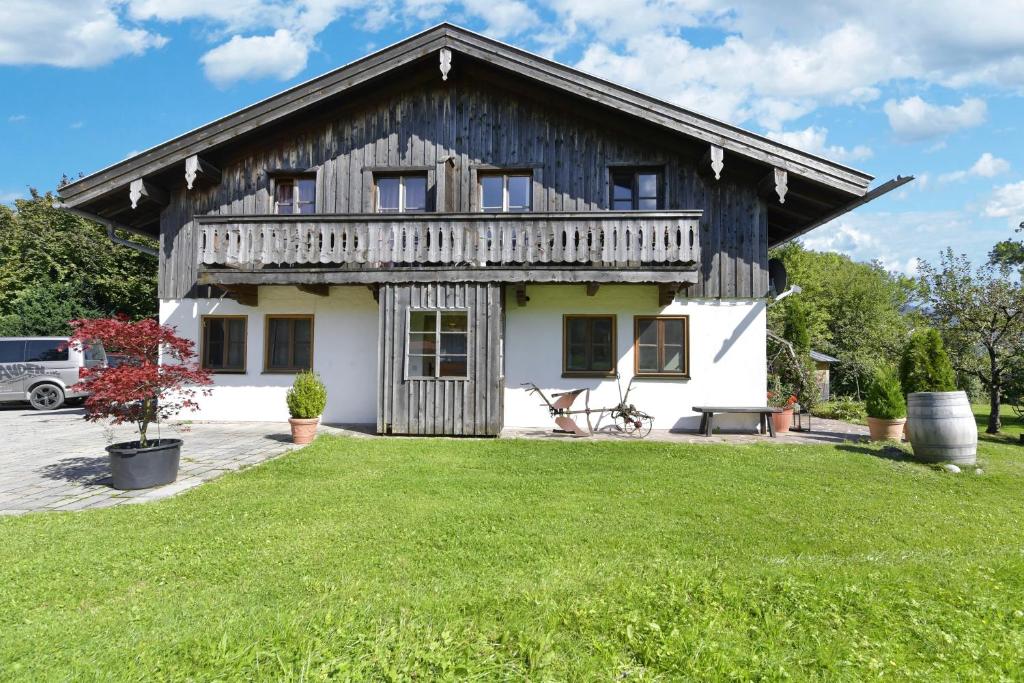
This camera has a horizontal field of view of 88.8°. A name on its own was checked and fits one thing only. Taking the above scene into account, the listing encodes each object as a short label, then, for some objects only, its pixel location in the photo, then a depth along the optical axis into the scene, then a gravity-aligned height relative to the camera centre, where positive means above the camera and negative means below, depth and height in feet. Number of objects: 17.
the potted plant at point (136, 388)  20.07 -1.08
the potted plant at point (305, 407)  29.55 -2.62
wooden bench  32.81 -3.38
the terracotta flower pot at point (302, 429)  29.50 -3.87
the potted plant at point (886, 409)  31.50 -2.79
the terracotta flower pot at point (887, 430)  31.53 -4.08
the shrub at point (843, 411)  45.09 -4.43
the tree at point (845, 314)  79.25 +9.18
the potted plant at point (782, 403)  36.42 -3.10
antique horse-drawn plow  33.50 -3.56
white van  46.73 -0.92
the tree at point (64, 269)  69.77 +12.88
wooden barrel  25.17 -3.23
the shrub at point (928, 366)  30.42 -0.19
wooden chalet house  33.04 +8.22
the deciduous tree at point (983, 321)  38.47 +3.20
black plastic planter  20.12 -4.10
